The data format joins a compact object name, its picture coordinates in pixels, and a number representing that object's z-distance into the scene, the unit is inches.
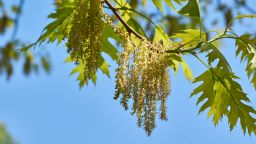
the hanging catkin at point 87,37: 119.0
